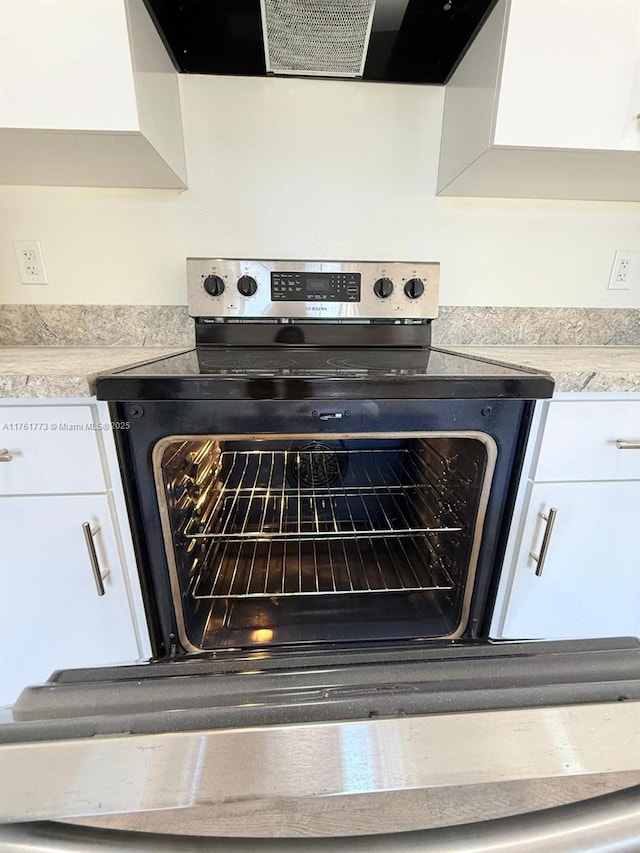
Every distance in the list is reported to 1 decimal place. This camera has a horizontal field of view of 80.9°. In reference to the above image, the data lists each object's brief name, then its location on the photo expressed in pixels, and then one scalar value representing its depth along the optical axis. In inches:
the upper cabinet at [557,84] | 30.9
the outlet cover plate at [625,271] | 50.2
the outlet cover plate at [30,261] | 45.3
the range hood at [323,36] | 34.5
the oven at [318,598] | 11.9
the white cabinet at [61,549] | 26.4
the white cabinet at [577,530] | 29.6
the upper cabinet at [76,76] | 29.2
